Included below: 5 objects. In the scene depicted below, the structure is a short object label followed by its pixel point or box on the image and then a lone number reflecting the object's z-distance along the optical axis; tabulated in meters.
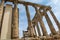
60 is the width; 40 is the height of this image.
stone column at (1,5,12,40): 4.45
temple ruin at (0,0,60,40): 4.47
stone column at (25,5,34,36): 4.86
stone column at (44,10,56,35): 5.31
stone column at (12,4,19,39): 4.36
